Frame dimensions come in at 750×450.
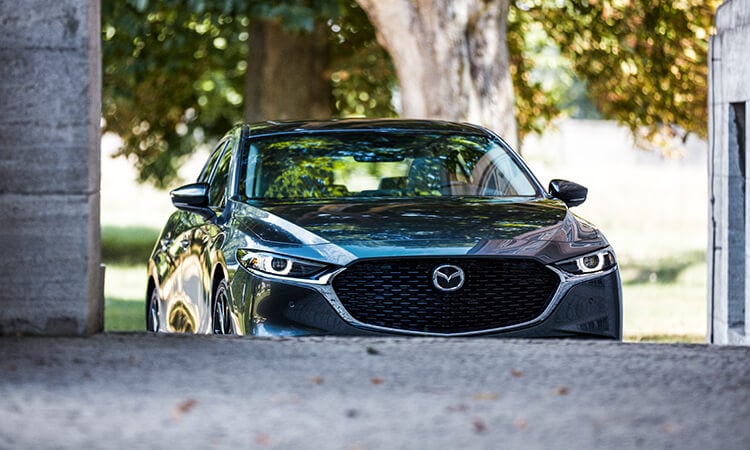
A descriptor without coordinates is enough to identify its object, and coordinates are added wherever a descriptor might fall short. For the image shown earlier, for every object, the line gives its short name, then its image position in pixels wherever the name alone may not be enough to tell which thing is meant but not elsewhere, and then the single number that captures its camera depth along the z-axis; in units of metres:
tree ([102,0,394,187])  30.99
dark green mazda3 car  12.32
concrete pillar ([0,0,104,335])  11.83
